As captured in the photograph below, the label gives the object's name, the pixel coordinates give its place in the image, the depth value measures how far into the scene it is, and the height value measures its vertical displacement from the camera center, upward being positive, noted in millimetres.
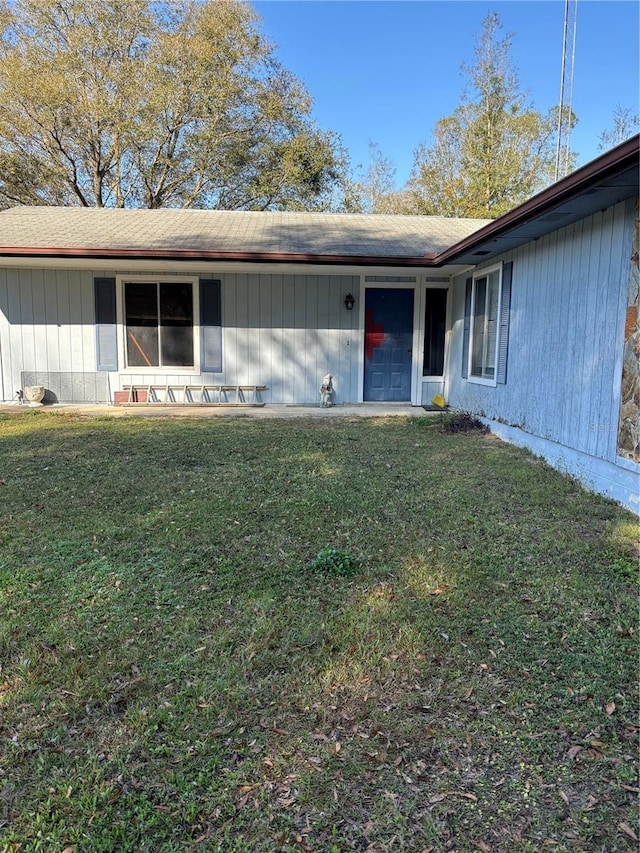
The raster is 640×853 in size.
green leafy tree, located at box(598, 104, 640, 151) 18688 +7948
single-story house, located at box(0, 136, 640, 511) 8047 +751
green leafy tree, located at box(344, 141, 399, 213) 21625 +6767
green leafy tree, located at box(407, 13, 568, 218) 18859 +7568
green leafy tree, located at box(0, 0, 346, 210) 16094 +7359
